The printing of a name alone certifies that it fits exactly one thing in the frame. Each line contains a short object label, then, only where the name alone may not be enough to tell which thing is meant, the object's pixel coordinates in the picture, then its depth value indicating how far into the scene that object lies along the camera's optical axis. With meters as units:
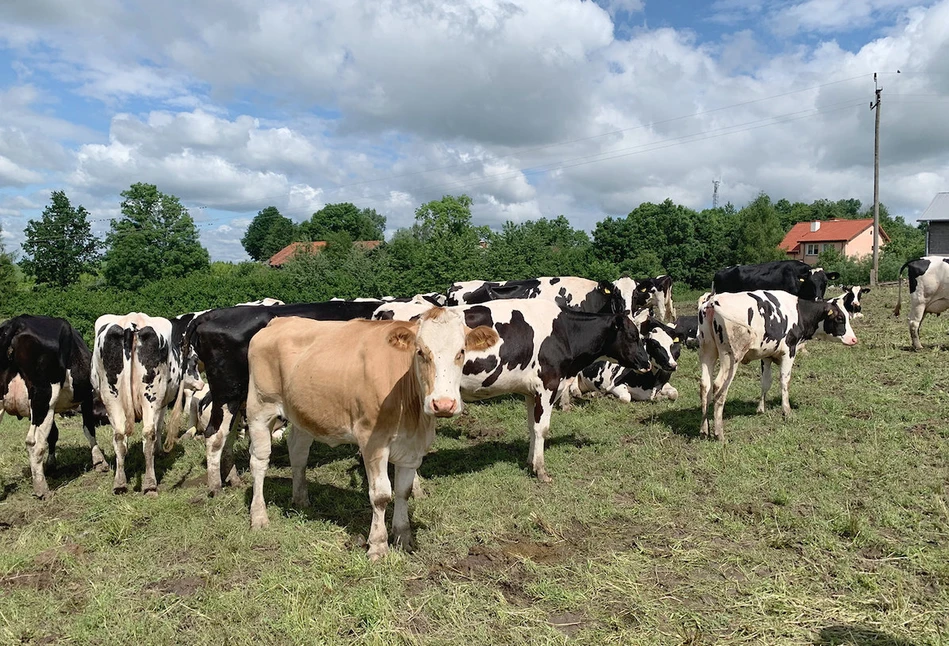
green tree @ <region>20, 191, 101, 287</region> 56.44
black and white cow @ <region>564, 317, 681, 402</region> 11.84
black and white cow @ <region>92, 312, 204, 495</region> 7.50
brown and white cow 4.85
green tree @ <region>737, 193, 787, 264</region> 52.38
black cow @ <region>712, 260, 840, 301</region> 17.61
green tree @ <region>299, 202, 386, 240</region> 103.38
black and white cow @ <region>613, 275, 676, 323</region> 16.64
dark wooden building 43.84
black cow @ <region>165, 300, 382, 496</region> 7.39
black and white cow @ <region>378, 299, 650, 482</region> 7.87
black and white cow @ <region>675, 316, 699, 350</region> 15.62
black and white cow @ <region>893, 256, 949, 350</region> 14.72
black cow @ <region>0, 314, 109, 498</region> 7.39
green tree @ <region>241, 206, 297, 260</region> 117.44
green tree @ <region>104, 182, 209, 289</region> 52.06
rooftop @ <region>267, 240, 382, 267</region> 79.62
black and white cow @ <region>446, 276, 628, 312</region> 14.46
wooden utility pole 31.62
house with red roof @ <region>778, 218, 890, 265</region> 71.62
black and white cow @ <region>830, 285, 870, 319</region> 14.91
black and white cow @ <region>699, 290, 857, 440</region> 9.05
